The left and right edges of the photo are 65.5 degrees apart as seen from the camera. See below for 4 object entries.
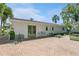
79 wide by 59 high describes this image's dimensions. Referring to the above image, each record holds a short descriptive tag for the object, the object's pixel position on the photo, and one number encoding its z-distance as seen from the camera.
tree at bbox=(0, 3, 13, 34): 5.19
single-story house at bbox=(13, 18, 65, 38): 5.46
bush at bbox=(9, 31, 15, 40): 4.83
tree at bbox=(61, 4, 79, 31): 5.75
